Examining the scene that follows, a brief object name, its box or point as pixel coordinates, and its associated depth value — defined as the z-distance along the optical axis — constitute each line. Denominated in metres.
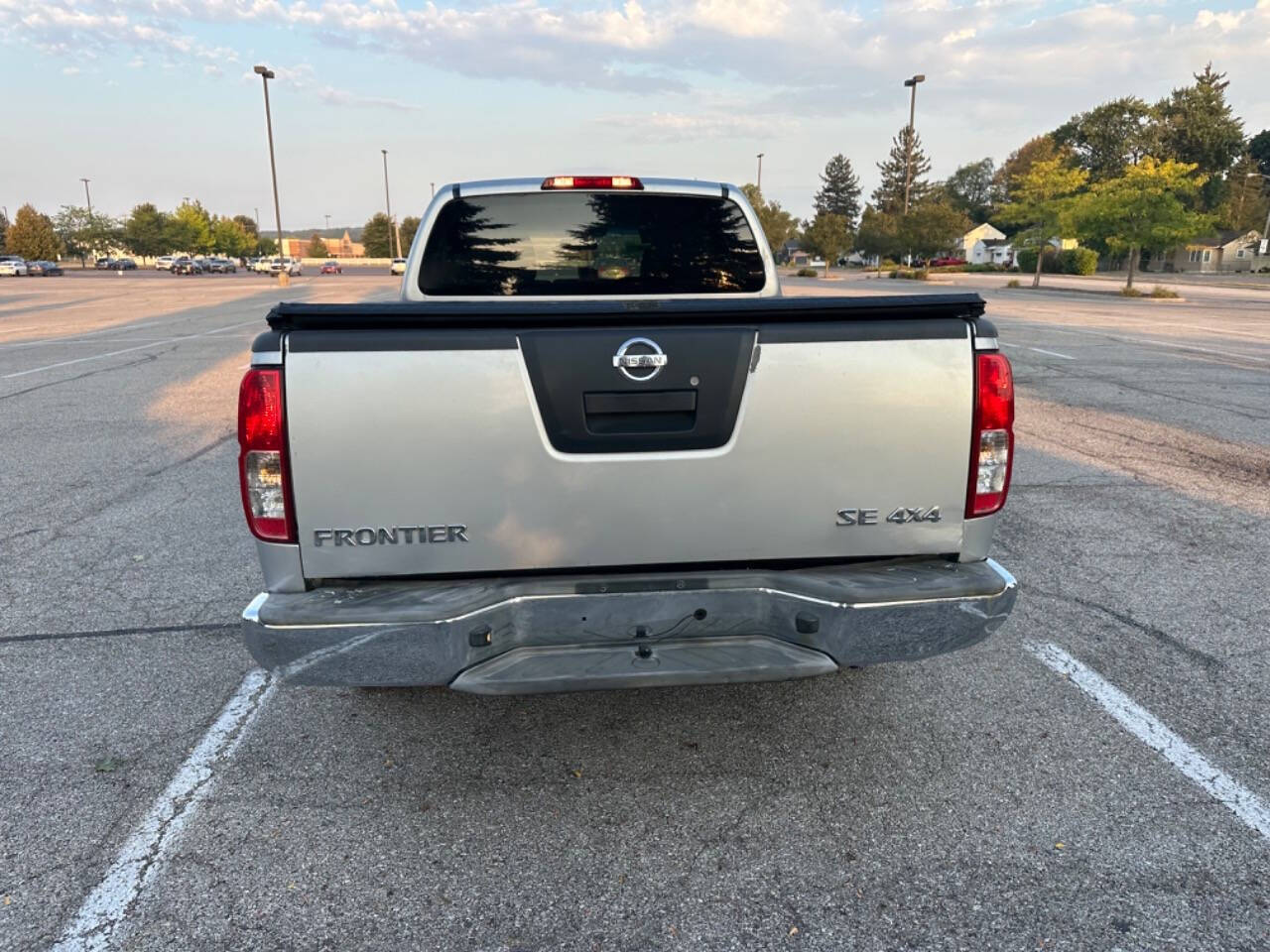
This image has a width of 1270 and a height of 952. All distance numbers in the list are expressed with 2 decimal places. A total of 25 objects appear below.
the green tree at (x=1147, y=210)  30.55
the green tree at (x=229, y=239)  105.44
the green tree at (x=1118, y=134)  87.69
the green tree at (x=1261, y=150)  100.94
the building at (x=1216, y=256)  80.75
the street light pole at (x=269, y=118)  43.75
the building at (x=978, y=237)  109.75
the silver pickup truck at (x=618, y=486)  2.43
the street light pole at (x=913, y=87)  45.34
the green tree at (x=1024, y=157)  105.14
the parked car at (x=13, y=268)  61.75
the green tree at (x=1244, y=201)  87.00
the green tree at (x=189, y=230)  95.81
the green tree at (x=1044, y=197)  35.97
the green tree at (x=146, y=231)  94.44
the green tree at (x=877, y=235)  61.06
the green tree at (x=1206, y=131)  86.19
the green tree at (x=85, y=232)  98.25
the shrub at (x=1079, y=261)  64.00
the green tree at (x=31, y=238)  81.38
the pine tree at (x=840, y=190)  130.75
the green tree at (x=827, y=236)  60.47
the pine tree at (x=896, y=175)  113.69
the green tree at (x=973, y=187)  132.10
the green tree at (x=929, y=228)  50.56
